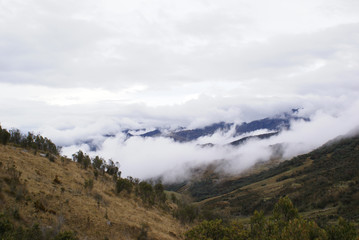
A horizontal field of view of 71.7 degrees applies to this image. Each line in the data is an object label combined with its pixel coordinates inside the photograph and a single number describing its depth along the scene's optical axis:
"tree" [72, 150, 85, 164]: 67.44
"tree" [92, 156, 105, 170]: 73.38
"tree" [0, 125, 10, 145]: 48.41
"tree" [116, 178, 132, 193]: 52.31
